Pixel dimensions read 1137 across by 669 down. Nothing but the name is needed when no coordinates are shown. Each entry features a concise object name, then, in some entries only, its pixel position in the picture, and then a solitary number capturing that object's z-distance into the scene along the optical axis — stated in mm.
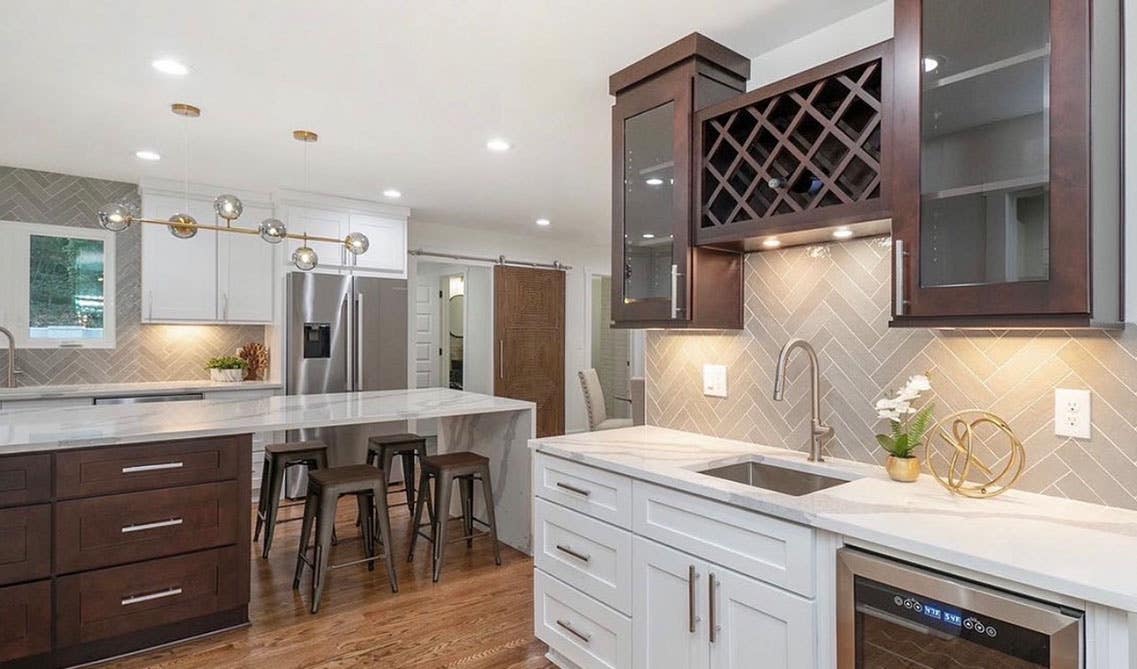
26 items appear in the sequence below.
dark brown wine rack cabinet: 1722
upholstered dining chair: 5301
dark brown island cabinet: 2156
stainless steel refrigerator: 4664
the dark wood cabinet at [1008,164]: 1312
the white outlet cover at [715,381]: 2451
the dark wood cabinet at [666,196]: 2232
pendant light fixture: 2916
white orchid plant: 1737
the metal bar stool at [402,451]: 3560
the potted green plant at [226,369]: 4641
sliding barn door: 6574
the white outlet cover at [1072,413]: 1535
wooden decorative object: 4883
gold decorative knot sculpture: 1569
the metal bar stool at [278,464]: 3338
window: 4191
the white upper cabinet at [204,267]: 4434
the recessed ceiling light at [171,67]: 2531
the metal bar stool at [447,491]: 3135
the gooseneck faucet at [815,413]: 1994
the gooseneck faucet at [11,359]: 4113
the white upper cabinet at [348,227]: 4809
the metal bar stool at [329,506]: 2760
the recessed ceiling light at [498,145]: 3547
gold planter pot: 1733
